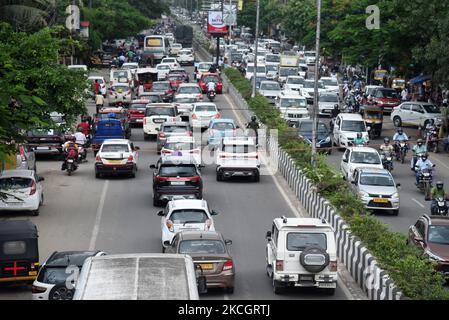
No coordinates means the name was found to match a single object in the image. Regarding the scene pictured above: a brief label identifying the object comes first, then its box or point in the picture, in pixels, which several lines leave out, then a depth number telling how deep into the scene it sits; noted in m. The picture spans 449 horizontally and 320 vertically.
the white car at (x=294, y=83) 68.38
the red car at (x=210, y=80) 70.12
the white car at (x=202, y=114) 52.03
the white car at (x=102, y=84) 65.46
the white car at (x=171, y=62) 83.01
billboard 103.81
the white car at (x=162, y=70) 78.44
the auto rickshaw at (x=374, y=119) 53.53
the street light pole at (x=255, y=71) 61.34
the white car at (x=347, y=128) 48.34
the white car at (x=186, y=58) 102.12
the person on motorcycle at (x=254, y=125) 47.71
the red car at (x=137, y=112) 53.91
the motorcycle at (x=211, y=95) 66.38
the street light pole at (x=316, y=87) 38.67
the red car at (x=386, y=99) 63.16
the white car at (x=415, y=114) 55.38
